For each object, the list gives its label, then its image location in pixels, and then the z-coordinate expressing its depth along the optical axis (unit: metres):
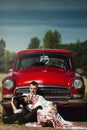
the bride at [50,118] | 6.55
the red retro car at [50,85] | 7.28
